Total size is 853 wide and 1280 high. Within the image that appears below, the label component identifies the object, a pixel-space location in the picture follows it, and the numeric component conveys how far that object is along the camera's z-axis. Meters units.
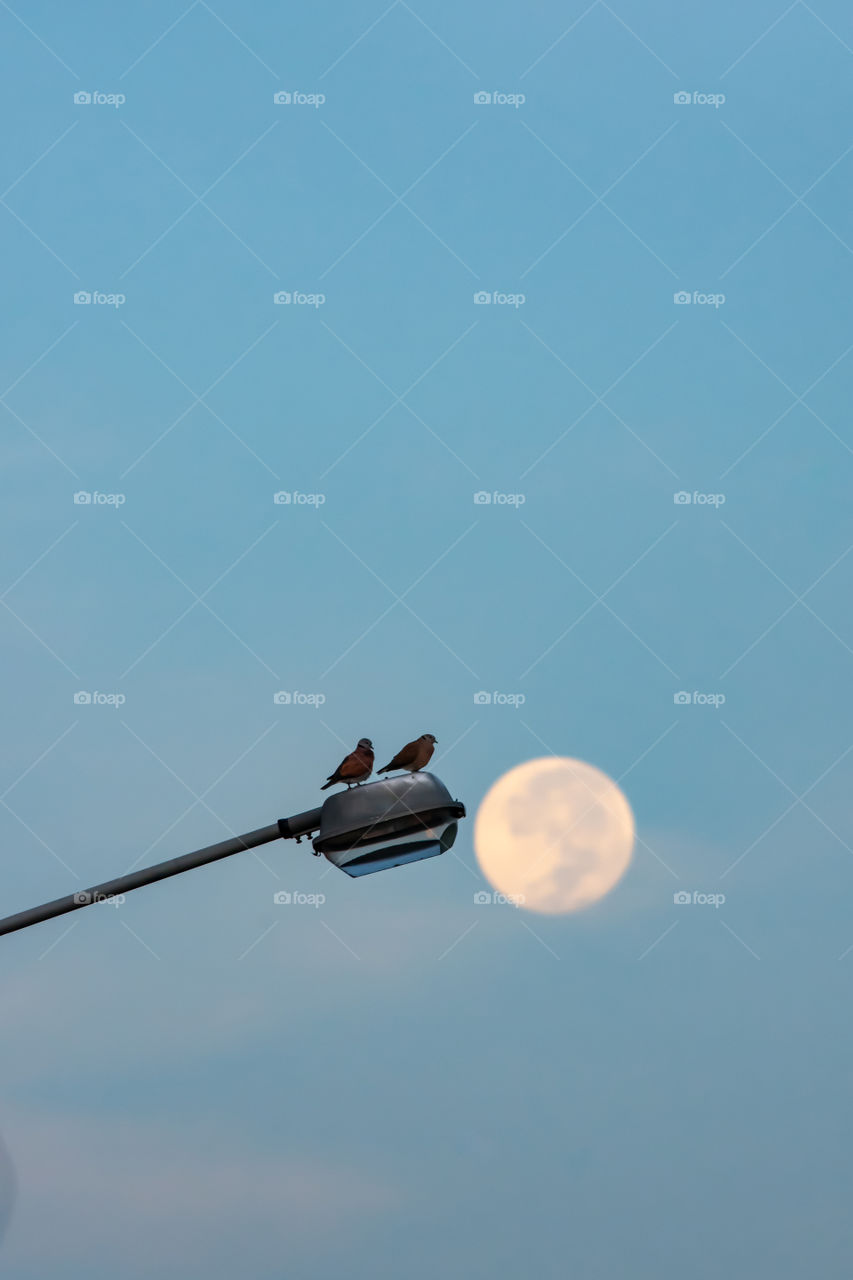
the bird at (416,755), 12.67
